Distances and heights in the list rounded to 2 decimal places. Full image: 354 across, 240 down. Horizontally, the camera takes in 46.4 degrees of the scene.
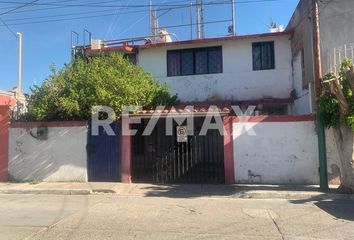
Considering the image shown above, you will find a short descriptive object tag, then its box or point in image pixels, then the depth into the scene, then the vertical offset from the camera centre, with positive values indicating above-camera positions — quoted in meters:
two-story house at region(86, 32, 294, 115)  19.19 +3.57
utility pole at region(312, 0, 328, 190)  12.86 +0.80
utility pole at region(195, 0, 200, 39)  21.64 +6.73
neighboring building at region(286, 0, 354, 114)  15.01 +3.90
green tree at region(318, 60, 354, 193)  11.84 +0.90
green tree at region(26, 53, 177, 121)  14.91 +2.05
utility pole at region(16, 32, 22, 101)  32.33 +6.94
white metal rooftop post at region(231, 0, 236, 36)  20.74 +6.19
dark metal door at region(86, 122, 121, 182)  15.21 -0.40
